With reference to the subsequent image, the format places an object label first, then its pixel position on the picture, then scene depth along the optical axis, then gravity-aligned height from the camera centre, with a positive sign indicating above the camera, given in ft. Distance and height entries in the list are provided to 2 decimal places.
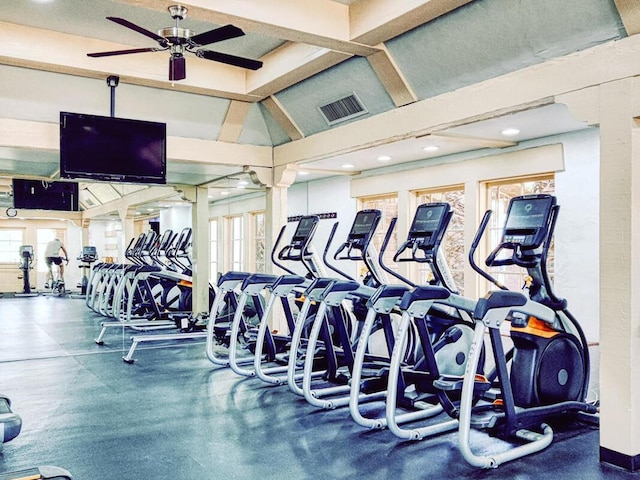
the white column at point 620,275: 10.04 -0.64
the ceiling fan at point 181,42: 11.88 +4.62
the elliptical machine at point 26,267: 20.30 -0.91
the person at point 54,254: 20.56 -0.42
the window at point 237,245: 25.66 -0.13
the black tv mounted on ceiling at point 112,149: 17.47 +3.13
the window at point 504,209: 21.45 +1.38
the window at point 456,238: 24.07 +0.17
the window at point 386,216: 27.55 +1.34
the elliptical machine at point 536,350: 11.36 -2.42
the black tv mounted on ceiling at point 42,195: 20.48 +1.79
